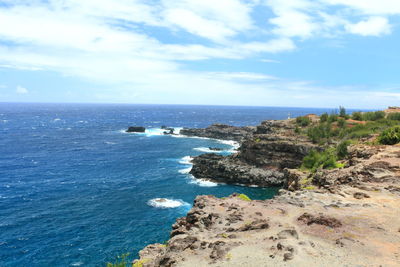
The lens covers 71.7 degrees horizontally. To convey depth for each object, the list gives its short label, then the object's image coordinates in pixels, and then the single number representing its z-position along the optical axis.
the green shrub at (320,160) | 43.59
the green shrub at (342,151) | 47.09
